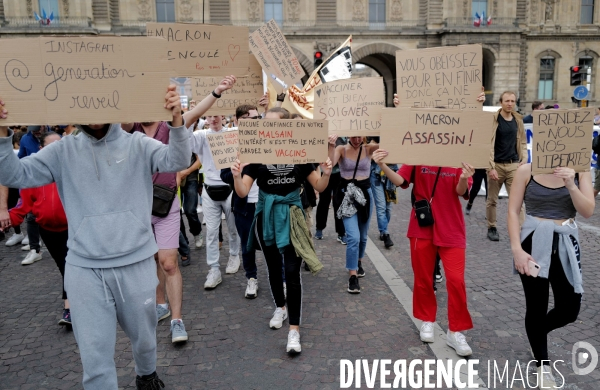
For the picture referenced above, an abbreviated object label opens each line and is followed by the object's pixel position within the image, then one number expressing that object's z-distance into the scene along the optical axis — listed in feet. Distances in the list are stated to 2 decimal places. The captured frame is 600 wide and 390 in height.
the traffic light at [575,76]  59.06
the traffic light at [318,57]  54.03
